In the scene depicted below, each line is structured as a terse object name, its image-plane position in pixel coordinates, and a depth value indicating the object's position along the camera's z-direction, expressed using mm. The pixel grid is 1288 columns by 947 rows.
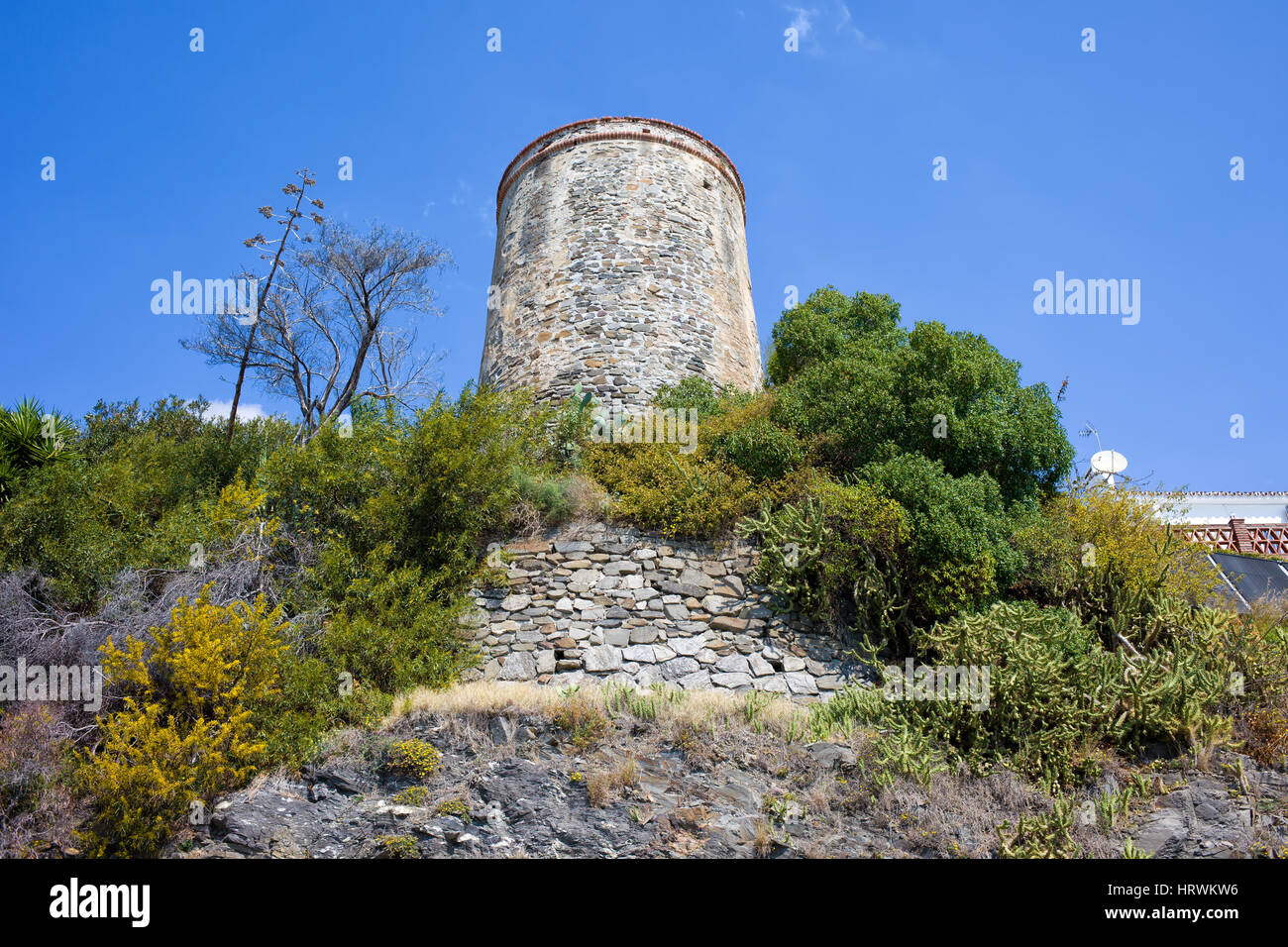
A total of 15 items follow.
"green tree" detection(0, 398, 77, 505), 10273
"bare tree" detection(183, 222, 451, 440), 17422
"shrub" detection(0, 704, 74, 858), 5949
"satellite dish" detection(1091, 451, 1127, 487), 13194
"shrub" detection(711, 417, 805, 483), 10844
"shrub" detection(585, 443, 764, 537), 10414
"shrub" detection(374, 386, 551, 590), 9797
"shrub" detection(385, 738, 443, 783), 6742
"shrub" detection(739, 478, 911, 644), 9242
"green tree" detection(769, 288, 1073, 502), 10281
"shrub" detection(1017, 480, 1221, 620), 9211
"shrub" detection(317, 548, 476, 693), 8141
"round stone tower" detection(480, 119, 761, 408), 14203
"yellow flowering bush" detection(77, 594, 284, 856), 6059
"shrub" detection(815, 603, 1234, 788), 7031
